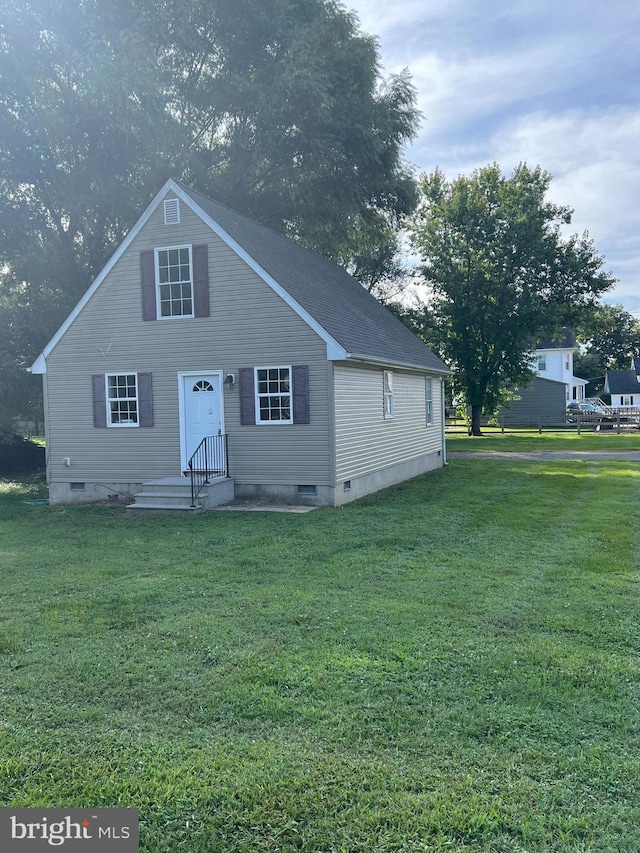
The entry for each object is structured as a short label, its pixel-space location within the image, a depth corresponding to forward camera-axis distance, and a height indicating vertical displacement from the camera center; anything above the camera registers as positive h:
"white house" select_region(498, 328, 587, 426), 45.81 +0.95
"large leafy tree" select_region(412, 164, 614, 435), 32.91 +6.75
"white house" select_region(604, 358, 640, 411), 61.62 +1.18
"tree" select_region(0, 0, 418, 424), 16.92 +8.51
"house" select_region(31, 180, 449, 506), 12.61 +0.88
